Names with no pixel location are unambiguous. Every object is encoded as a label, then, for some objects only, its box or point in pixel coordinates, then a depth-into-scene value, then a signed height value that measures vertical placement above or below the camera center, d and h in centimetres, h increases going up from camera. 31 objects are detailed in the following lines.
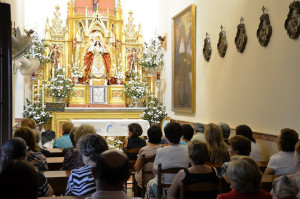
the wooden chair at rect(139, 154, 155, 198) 541 -109
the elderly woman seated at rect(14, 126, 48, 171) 470 -70
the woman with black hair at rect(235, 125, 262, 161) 655 -86
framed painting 1223 +110
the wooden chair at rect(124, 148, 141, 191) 671 -98
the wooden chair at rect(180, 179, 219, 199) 373 -90
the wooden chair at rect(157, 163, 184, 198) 459 -92
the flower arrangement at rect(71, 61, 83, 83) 1467 +85
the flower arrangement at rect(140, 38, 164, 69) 1455 +141
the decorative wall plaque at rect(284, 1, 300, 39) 673 +129
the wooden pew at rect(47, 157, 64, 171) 573 -104
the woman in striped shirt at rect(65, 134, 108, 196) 355 -78
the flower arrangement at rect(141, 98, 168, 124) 1373 -69
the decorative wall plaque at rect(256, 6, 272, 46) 776 +130
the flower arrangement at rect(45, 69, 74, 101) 1370 +26
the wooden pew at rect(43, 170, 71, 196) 447 -99
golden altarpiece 1502 +175
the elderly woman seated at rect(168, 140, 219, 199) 383 -79
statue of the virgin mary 1527 +128
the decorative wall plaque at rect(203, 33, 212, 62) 1096 +128
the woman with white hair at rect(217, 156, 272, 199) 296 -65
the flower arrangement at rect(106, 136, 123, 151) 1162 -150
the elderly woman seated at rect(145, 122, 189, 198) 488 -80
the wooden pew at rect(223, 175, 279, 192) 430 -100
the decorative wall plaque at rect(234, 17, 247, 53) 881 +129
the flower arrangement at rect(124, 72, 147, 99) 1458 +21
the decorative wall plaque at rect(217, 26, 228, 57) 986 +129
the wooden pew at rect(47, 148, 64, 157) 688 -104
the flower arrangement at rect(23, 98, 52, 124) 1227 -62
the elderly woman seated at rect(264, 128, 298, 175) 492 -79
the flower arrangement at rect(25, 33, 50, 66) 1336 +154
